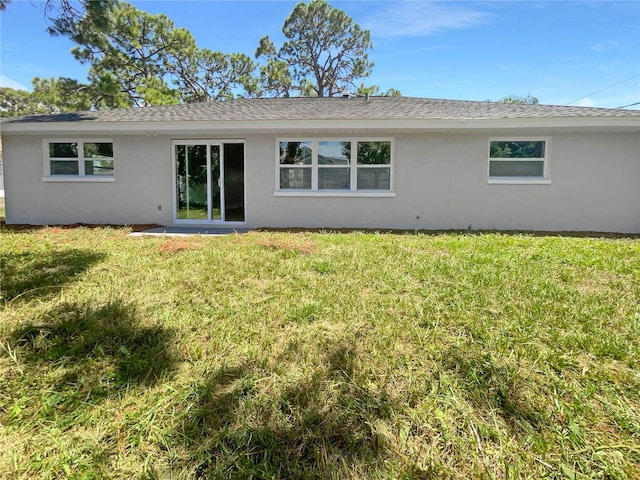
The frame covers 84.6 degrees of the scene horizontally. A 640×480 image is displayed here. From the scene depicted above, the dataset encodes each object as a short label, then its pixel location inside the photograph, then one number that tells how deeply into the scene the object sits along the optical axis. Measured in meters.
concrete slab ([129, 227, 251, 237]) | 8.30
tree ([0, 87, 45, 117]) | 42.03
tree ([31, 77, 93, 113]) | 24.91
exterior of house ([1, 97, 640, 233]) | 8.97
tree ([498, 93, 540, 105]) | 31.25
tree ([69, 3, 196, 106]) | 23.86
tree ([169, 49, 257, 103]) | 29.03
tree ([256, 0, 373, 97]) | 31.34
